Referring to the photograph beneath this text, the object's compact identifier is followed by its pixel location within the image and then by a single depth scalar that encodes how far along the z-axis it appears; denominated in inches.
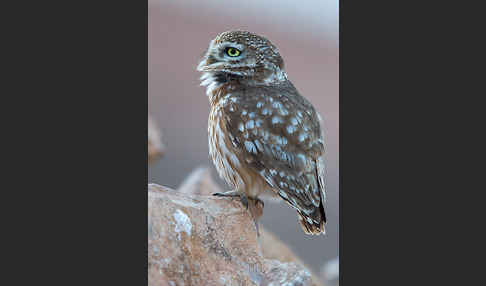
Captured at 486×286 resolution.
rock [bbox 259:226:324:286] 264.9
